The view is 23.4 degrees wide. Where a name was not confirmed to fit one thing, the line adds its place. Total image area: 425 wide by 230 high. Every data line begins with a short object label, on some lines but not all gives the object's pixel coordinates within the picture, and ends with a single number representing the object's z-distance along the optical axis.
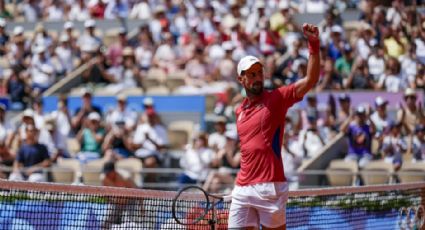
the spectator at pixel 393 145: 15.86
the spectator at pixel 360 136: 16.31
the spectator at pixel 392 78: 17.80
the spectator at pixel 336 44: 19.08
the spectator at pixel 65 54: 21.38
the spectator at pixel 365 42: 18.56
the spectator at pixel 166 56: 20.22
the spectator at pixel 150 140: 17.20
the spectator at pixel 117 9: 23.38
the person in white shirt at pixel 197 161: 16.41
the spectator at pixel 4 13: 24.45
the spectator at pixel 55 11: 24.12
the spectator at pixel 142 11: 22.95
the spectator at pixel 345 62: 18.70
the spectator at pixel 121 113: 18.22
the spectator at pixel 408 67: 17.77
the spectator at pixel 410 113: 16.45
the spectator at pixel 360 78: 18.09
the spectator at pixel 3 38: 21.83
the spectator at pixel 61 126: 18.25
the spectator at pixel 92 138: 17.62
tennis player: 7.95
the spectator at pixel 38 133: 17.22
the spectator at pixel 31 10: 24.32
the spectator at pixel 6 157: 17.03
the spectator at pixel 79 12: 23.57
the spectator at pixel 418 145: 15.90
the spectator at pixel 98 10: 23.55
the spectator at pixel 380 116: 16.72
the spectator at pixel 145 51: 20.61
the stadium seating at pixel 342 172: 15.34
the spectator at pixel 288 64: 18.89
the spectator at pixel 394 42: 18.56
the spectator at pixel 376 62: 18.30
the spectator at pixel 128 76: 20.00
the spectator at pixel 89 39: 21.47
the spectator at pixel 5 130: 17.67
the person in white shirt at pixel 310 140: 16.81
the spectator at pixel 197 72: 19.38
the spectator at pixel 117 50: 20.68
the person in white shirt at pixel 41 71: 20.72
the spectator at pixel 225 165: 15.75
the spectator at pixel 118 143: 17.34
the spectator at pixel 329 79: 18.28
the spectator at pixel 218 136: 16.91
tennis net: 8.67
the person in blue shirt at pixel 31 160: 16.38
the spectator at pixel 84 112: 18.39
